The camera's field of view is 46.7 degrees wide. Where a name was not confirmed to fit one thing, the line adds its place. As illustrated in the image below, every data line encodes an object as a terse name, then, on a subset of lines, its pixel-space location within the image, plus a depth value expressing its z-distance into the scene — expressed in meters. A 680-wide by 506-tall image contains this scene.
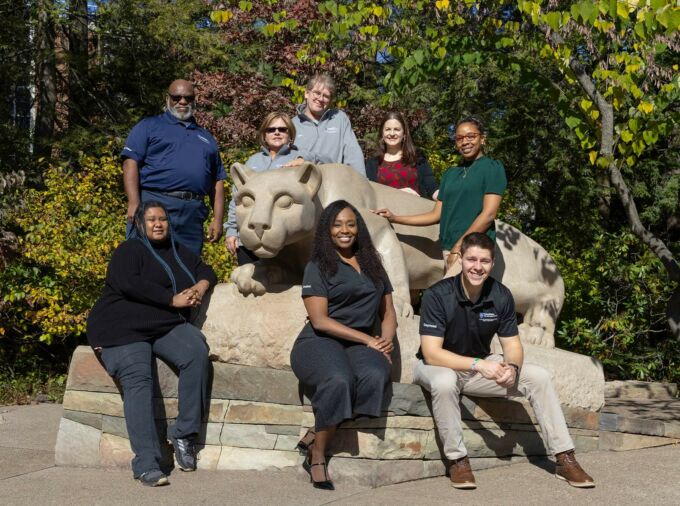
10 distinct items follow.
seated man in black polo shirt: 4.18
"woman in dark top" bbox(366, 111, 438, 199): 5.58
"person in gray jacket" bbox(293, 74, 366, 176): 5.50
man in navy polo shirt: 5.29
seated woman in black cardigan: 4.35
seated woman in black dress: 4.07
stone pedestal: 4.36
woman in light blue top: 5.17
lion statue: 4.52
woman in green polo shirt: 5.12
